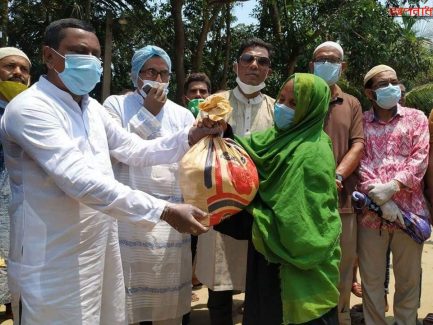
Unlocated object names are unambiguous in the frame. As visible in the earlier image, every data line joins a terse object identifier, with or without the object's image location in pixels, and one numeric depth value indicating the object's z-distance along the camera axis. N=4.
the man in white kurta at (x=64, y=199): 2.21
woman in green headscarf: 2.45
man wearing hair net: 3.04
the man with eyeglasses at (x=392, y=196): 3.58
